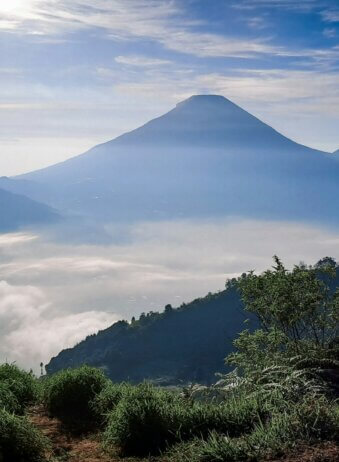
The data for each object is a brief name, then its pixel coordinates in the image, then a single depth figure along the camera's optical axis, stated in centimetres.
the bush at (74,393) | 976
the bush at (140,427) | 796
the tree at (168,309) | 16088
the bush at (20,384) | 1025
